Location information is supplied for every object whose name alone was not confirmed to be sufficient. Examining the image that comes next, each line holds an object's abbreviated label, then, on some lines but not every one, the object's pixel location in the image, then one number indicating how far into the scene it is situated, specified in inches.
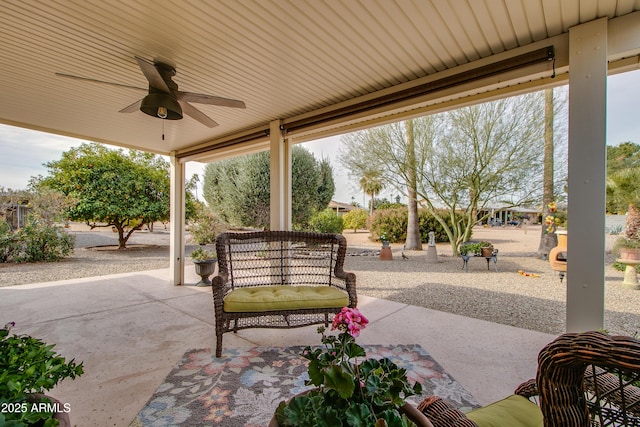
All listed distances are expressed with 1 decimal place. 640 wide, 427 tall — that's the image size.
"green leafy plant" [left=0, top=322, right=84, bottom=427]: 27.8
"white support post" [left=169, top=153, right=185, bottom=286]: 207.9
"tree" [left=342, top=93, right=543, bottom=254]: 263.9
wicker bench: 95.1
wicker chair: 24.0
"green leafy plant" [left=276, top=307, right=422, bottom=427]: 26.9
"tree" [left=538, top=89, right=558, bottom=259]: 249.8
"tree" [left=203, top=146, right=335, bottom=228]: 363.3
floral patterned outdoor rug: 65.5
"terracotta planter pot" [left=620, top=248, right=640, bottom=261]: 178.7
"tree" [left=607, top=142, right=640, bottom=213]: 229.0
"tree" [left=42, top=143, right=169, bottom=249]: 311.4
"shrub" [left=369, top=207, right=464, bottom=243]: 396.2
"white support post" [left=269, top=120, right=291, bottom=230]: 148.3
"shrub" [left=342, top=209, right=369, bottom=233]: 537.6
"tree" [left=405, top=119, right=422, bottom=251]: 310.5
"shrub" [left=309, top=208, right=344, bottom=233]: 393.7
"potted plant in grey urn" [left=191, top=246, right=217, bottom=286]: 192.4
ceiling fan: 85.4
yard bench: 248.4
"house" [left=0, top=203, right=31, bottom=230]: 271.7
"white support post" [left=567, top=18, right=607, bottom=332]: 74.3
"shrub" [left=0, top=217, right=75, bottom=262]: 264.7
